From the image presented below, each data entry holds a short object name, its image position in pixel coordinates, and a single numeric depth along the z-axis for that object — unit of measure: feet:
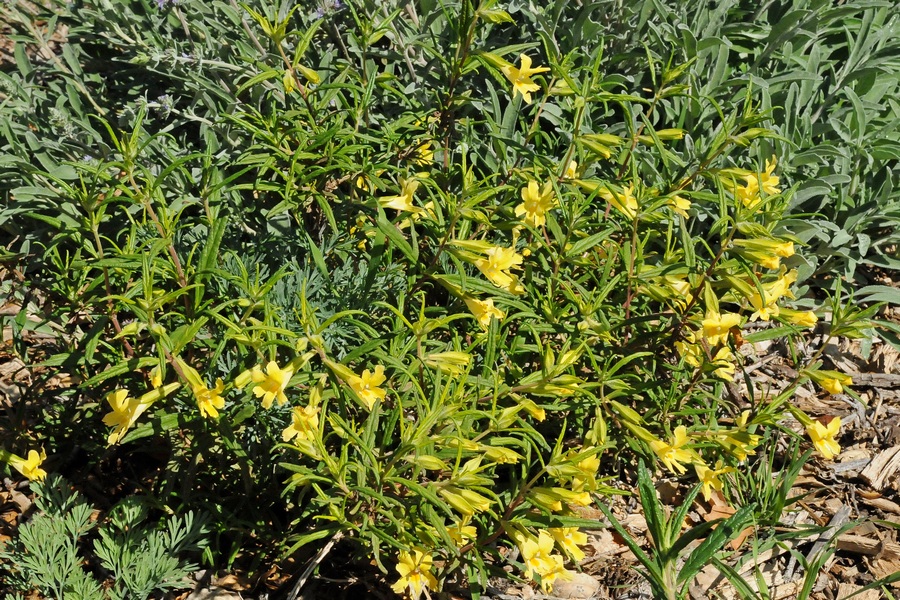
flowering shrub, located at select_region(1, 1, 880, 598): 7.34
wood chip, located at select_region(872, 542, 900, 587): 9.82
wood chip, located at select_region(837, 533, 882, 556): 9.90
